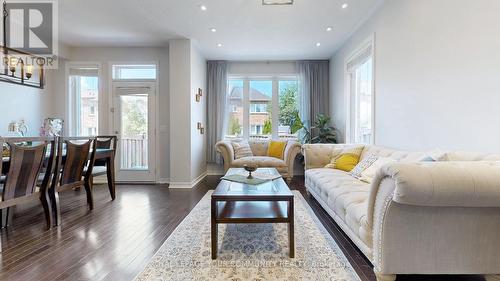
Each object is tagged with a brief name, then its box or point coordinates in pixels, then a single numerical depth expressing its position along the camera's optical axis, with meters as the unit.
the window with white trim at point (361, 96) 4.24
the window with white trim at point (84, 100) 5.64
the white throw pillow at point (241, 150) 5.87
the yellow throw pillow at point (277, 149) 6.01
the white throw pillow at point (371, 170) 2.99
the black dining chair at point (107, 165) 3.90
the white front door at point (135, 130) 5.55
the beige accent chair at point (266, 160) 5.54
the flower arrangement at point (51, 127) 4.84
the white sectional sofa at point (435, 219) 1.42
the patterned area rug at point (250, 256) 1.93
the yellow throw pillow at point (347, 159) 3.82
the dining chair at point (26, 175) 2.48
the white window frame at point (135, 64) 5.55
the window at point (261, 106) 6.67
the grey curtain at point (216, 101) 6.46
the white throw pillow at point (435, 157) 2.00
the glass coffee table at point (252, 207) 2.17
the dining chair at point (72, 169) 3.05
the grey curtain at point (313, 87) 6.39
